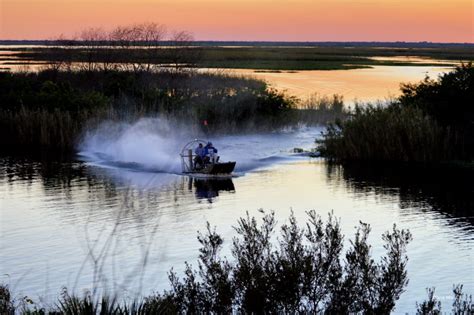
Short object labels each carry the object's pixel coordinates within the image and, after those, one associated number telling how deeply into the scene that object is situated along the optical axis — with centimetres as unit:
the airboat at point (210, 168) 5222
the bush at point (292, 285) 2042
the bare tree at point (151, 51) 10606
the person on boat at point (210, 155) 5288
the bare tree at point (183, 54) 10694
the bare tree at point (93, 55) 10550
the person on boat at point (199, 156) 5319
